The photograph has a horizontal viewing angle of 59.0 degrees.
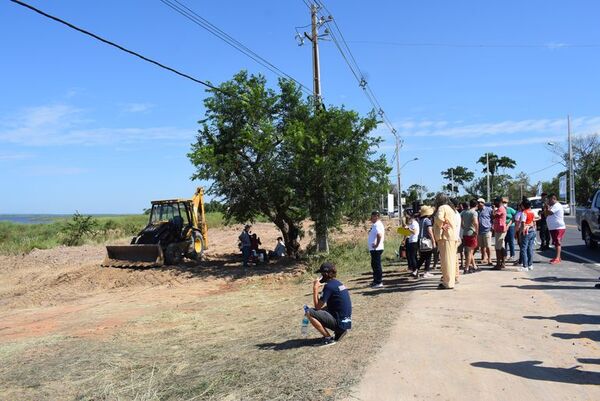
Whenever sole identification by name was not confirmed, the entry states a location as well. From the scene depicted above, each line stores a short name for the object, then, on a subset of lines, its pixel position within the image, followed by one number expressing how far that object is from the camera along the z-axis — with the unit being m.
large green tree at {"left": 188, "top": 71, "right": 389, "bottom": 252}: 19.19
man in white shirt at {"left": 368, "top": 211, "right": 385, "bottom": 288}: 11.00
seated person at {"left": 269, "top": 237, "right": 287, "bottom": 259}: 22.36
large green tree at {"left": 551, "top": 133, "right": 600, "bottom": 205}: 61.98
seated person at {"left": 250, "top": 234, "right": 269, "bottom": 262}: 21.41
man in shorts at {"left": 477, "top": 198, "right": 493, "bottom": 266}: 12.71
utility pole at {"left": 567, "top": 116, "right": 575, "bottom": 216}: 49.80
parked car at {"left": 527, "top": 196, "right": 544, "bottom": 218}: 33.38
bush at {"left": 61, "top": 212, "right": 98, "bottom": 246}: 36.44
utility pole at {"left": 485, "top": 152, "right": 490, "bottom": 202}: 85.91
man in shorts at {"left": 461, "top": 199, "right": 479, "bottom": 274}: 11.76
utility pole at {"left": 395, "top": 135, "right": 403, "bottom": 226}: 47.12
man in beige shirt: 9.98
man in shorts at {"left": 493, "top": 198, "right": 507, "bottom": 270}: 12.27
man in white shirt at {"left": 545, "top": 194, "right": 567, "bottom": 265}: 12.51
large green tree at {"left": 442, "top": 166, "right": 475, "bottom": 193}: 99.47
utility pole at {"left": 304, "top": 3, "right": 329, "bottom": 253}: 20.46
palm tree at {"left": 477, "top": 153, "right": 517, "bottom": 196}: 92.44
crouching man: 7.04
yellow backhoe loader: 20.94
